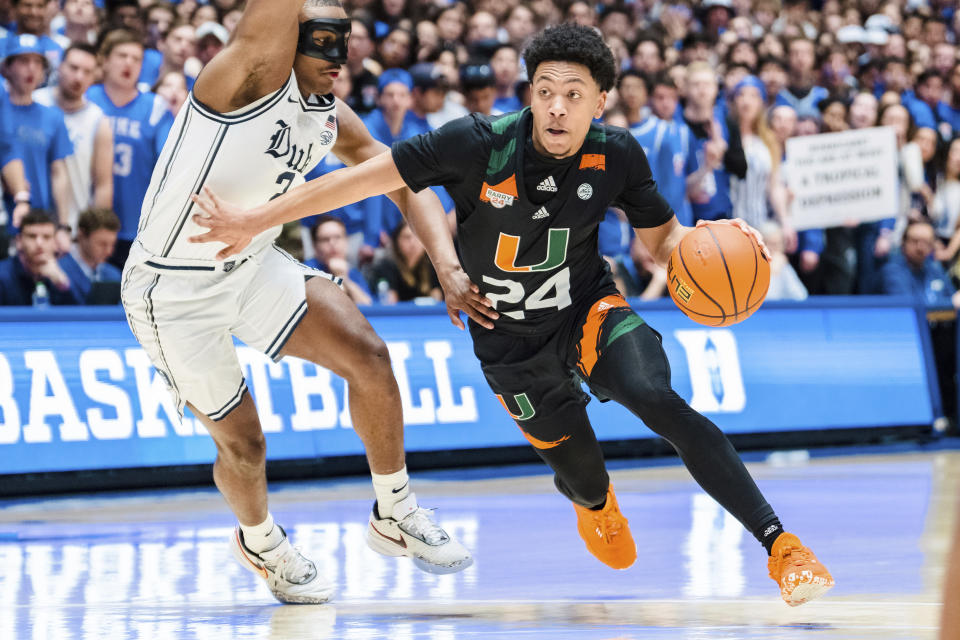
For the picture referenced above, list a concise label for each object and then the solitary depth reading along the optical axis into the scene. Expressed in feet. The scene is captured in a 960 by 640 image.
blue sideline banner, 56.90
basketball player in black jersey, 31.01
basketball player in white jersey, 34.12
